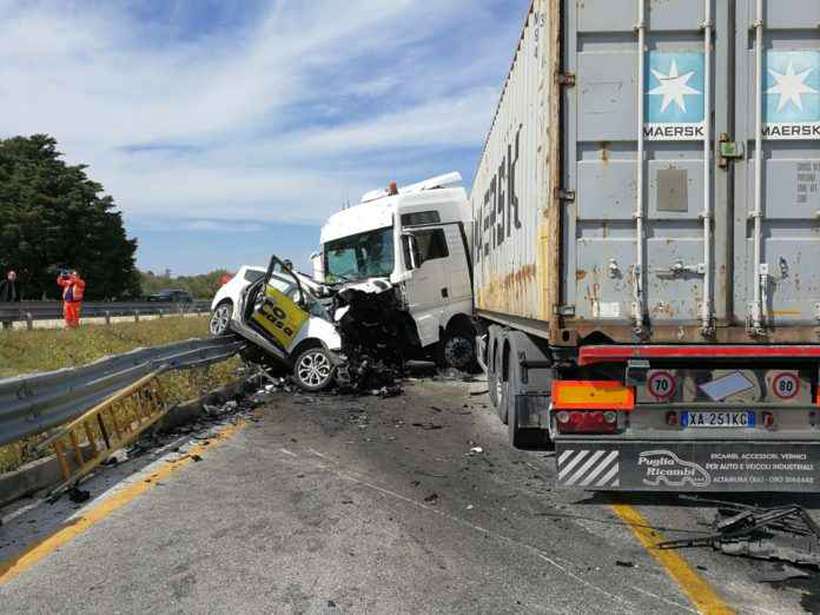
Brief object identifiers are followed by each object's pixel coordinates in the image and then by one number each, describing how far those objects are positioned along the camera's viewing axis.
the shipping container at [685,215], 5.16
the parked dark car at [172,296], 54.97
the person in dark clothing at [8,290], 29.50
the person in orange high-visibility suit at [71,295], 23.31
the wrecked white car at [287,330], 11.97
